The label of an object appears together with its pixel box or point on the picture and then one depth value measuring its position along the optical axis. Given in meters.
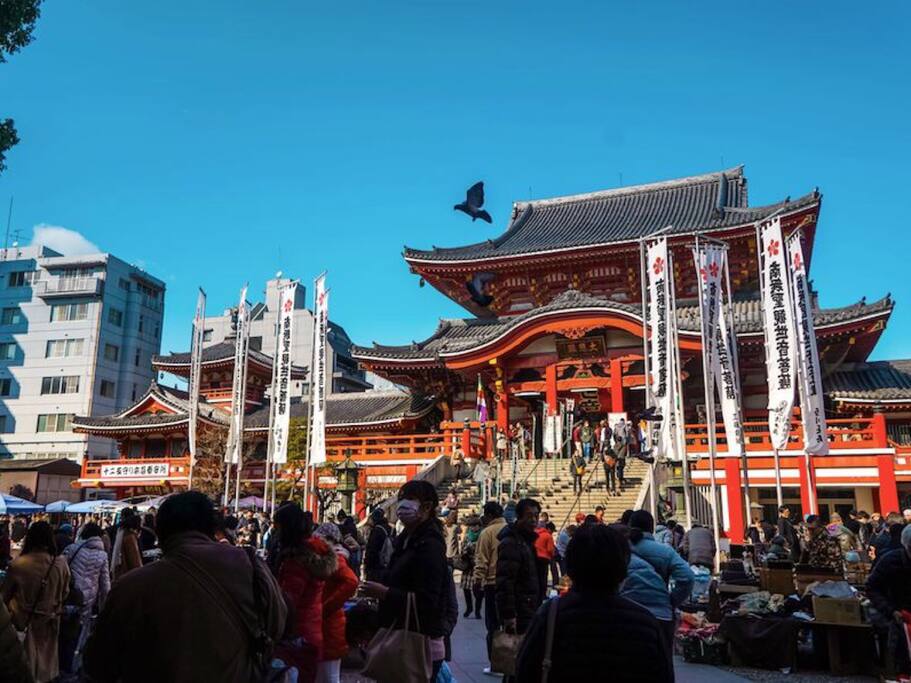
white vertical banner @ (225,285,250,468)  24.86
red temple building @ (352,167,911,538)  22.34
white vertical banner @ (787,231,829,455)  15.48
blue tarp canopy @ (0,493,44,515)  20.86
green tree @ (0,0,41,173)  9.29
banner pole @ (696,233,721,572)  16.91
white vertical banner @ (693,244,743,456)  17.19
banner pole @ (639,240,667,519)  17.48
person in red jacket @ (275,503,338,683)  4.70
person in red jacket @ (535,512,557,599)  9.20
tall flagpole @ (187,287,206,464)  26.36
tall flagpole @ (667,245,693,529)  16.45
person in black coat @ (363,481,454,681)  4.41
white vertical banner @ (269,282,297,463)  22.75
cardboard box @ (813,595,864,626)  8.33
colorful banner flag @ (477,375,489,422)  27.65
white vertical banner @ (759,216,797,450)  16.05
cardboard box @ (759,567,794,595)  9.96
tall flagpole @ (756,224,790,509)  16.05
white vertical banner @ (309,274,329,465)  22.33
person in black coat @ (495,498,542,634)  5.54
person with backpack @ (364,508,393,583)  8.06
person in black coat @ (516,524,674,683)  2.83
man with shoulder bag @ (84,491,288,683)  2.86
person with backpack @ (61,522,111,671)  7.34
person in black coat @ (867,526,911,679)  6.32
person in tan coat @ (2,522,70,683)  6.27
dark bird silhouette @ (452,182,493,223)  36.44
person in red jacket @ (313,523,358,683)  4.89
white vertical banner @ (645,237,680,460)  17.20
